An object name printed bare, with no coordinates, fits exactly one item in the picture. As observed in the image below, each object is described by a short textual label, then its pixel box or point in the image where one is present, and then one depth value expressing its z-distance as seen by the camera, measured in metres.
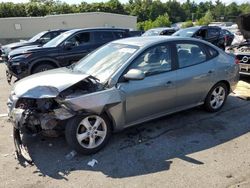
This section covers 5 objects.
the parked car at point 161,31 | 13.96
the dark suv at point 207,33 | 9.82
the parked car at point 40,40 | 9.75
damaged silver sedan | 2.89
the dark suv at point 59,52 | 6.06
